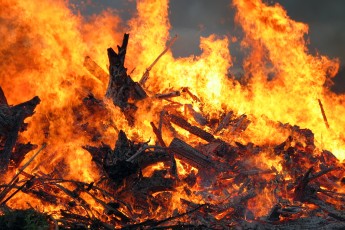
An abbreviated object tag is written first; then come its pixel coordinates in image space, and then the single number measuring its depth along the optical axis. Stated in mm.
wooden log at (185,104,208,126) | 22000
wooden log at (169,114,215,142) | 19844
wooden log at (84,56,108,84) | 22984
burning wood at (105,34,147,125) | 19531
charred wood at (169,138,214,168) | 16969
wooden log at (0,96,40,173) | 14875
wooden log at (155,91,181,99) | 22141
